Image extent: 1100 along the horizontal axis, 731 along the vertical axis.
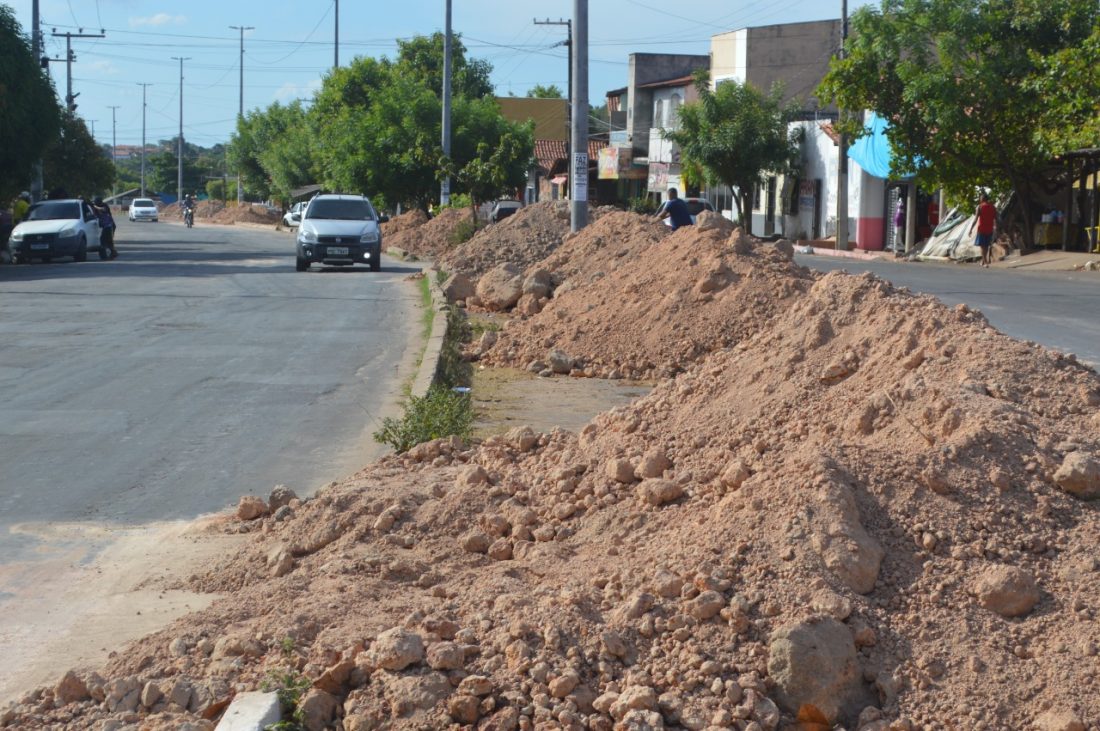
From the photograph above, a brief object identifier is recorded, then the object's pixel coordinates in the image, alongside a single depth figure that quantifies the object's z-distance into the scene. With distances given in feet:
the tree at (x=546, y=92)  320.15
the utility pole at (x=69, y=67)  198.74
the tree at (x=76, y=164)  175.42
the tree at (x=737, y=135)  156.25
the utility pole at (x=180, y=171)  347.24
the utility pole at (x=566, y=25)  180.86
